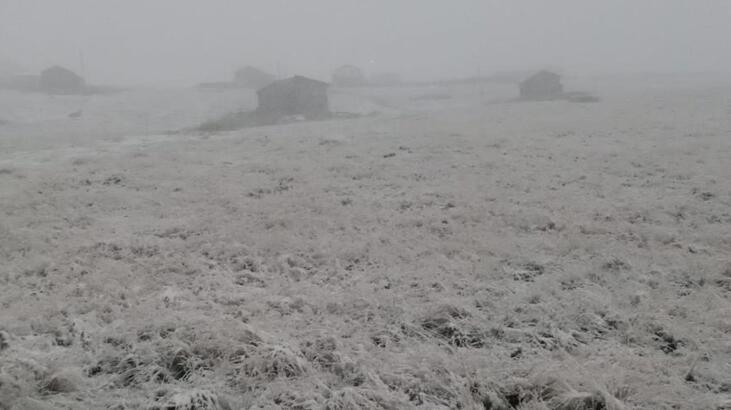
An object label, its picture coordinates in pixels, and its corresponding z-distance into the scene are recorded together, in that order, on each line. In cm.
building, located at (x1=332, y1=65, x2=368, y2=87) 8350
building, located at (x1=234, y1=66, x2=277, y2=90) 7381
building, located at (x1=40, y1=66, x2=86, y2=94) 6334
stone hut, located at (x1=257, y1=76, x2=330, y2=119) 4803
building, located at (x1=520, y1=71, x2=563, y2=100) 5519
